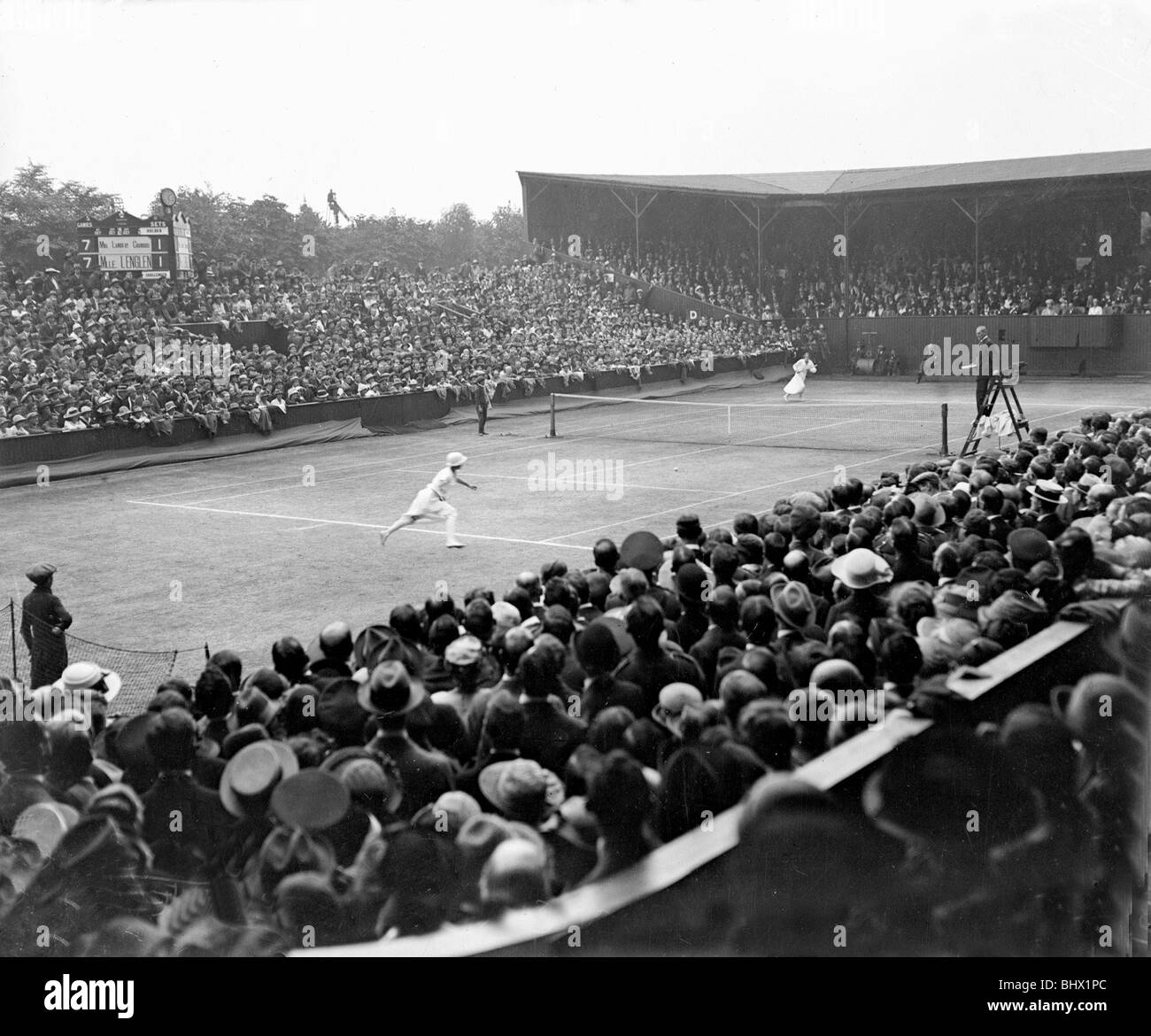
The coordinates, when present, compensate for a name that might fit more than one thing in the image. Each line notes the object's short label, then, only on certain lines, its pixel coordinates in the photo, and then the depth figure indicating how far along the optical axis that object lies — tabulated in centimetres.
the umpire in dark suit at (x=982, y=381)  2350
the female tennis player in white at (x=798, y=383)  3931
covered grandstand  4697
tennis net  2970
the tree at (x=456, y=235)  8812
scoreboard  3525
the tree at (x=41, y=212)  4497
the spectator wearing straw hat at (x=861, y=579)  762
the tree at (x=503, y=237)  8356
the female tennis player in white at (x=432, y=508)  1802
